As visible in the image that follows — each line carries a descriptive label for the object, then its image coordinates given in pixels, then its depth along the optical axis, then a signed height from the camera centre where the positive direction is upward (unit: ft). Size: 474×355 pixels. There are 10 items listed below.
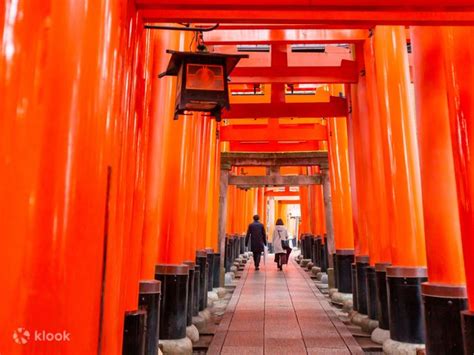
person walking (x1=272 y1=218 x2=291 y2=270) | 48.11 +0.31
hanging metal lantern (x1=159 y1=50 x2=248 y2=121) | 10.16 +3.95
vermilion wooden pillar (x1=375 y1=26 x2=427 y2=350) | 13.60 +1.39
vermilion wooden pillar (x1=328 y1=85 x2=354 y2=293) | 28.40 +3.10
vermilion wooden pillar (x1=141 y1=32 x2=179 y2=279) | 12.36 +2.51
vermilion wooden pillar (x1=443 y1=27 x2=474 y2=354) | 7.78 +2.15
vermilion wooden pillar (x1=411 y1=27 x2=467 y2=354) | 9.96 +1.04
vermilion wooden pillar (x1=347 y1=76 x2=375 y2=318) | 19.79 +2.82
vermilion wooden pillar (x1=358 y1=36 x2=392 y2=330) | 16.37 +1.89
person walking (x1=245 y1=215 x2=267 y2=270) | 46.73 +0.93
